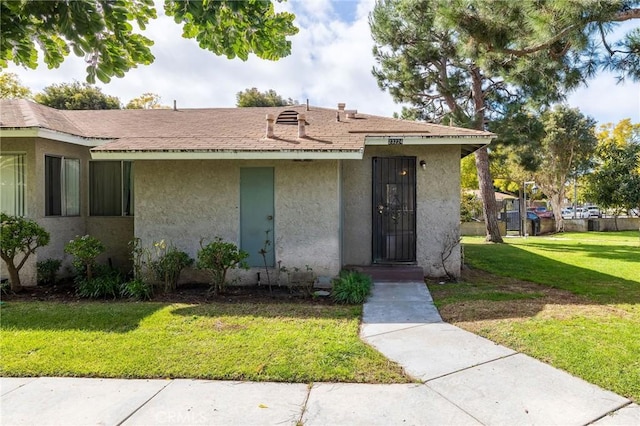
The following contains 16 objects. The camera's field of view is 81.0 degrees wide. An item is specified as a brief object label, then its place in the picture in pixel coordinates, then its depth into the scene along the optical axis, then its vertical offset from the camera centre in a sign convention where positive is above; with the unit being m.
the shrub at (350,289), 6.70 -1.37
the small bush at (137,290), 6.93 -1.37
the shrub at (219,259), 6.98 -0.80
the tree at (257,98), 30.05 +9.52
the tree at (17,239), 6.86 -0.40
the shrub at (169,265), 7.32 -0.97
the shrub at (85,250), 7.12 -0.63
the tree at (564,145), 24.41 +4.42
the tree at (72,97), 24.59 +8.07
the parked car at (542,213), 28.27 -0.05
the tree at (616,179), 20.08 +1.80
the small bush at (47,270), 7.84 -1.11
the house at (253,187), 7.72 +0.64
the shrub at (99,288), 7.10 -1.34
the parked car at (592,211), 40.45 +0.10
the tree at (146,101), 31.37 +9.78
